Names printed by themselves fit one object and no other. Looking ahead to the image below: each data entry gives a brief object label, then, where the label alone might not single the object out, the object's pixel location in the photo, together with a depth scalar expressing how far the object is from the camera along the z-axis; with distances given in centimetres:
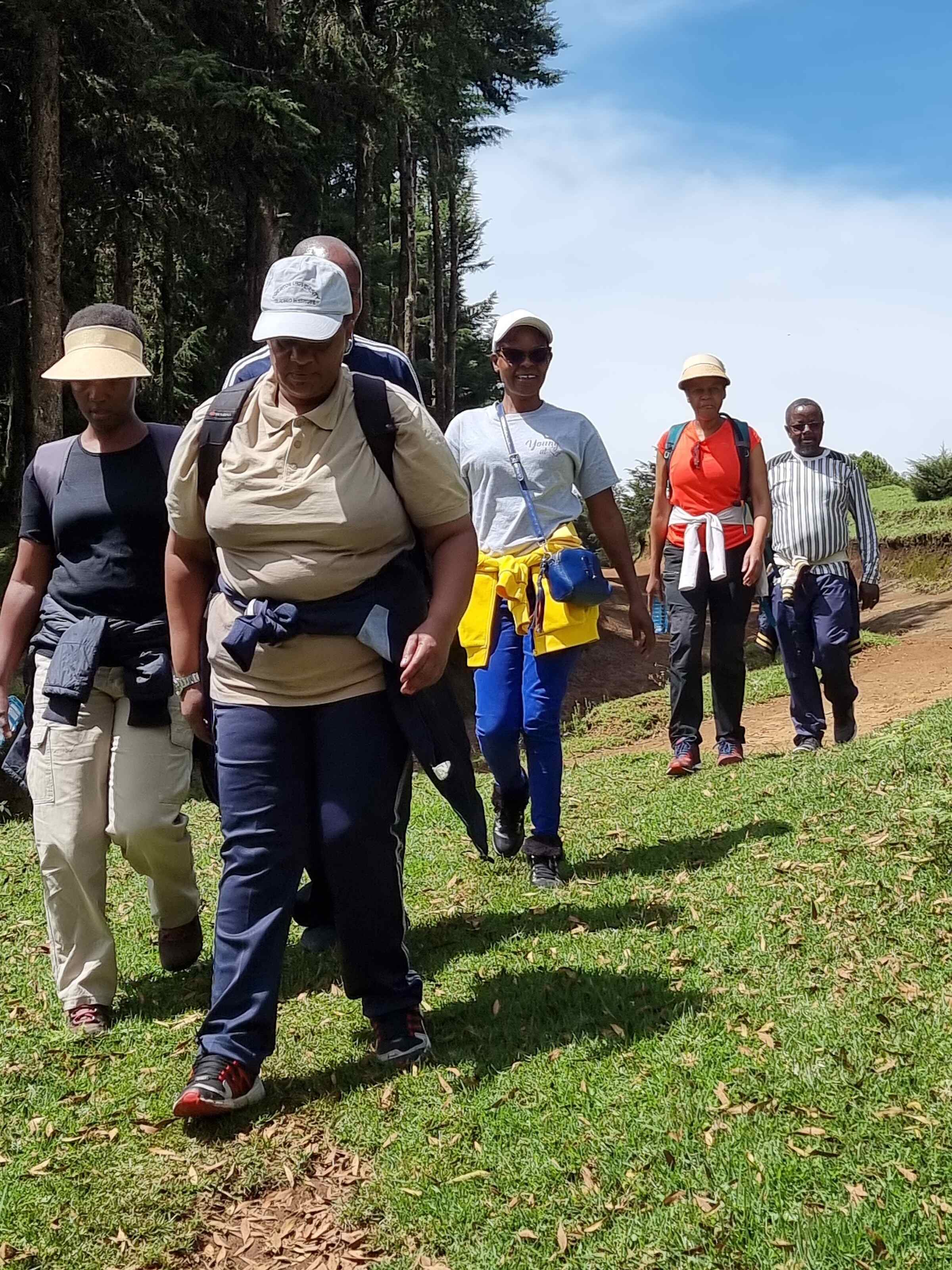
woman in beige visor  473
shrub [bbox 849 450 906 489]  3241
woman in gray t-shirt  585
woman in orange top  805
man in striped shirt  866
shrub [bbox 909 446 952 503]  2795
